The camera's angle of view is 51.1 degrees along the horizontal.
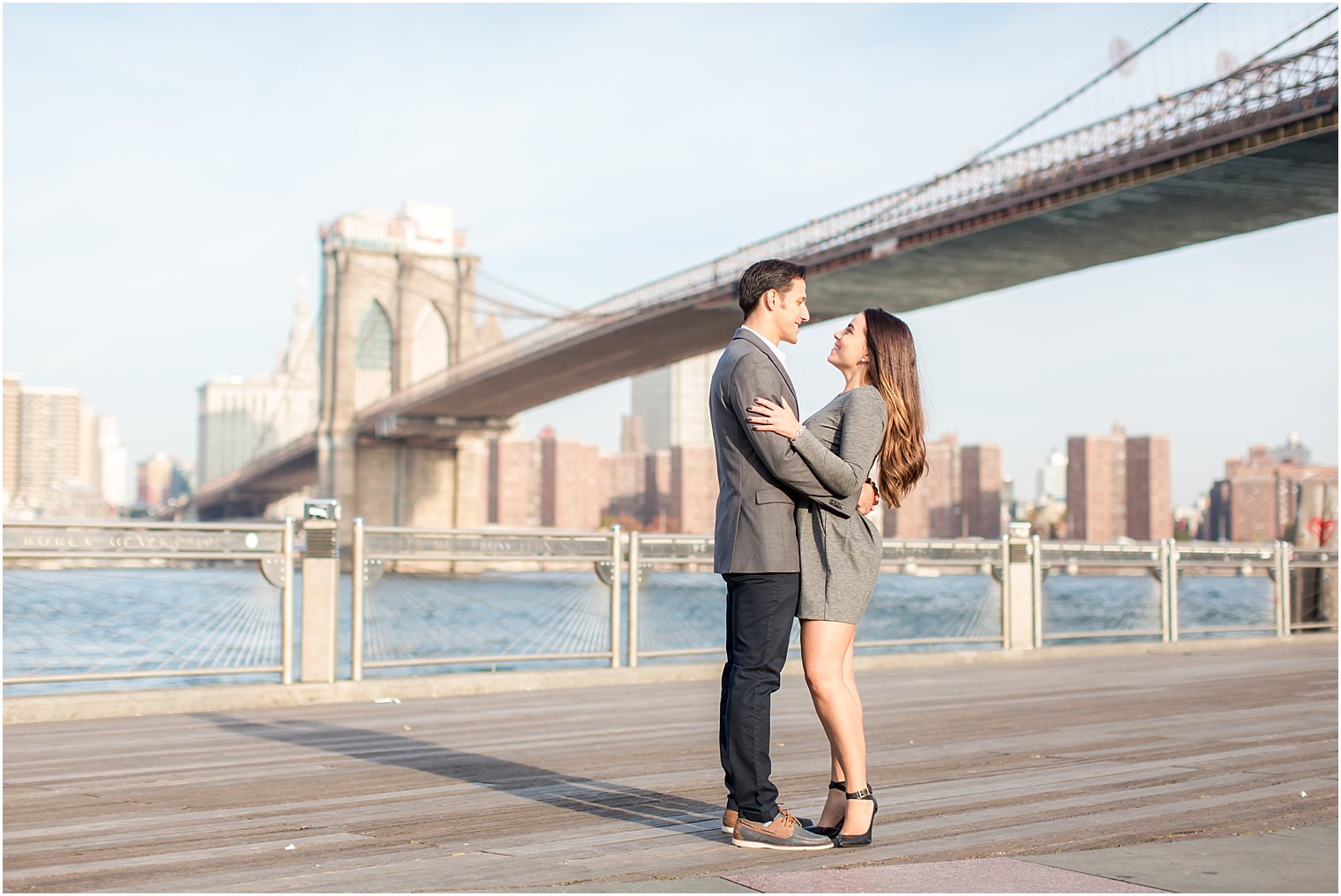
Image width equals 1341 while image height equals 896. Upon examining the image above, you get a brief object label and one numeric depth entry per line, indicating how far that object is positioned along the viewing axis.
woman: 3.05
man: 3.01
